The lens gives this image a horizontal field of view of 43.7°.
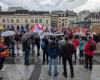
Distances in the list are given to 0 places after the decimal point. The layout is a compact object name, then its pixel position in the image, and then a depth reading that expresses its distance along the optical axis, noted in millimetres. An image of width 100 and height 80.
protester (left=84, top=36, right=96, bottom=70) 5368
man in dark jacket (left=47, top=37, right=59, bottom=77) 4961
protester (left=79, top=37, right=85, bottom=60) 6595
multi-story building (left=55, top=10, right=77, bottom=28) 57420
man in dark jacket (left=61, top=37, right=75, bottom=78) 4767
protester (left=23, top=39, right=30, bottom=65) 5970
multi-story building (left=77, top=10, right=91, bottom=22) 58847
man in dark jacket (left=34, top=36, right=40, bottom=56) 7456
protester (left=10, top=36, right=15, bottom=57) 7126
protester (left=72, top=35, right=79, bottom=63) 6446
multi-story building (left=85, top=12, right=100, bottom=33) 50548
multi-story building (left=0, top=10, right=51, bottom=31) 52099
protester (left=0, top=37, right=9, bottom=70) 4751
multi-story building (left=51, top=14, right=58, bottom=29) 55729
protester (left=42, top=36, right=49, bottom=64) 6064
